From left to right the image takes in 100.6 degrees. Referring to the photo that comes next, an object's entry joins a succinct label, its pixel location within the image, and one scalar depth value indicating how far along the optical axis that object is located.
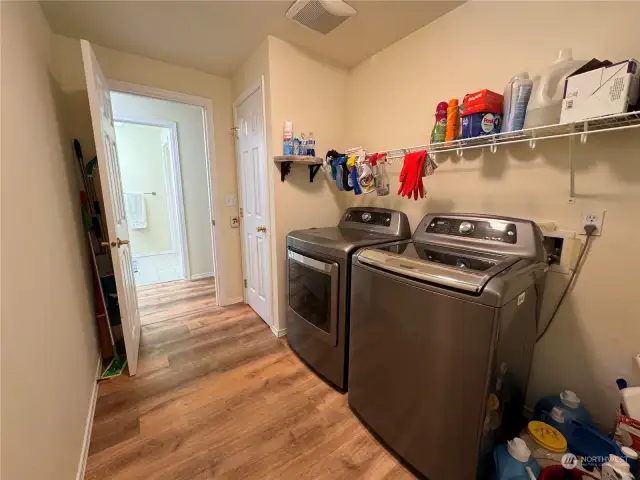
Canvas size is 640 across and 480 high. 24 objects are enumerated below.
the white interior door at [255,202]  2.21
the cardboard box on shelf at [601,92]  0.89
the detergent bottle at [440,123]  1.55
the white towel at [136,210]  4.67
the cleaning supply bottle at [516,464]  0.96
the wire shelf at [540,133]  0.98
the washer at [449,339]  0.90
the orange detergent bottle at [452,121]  1.50
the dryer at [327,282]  1.54
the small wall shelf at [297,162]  1.95
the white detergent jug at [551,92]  1.11
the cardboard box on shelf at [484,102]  1.31
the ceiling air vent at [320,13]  1.56
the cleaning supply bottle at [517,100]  1.18
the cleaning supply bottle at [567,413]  1.17
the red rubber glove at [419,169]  1.50
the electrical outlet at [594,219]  1.17
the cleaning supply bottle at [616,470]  0.86
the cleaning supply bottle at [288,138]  1.99
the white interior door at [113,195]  1.52
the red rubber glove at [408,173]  1.52
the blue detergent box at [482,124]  1.33
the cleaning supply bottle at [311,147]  2.06
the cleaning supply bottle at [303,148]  2.03
